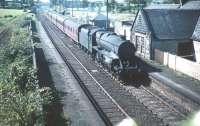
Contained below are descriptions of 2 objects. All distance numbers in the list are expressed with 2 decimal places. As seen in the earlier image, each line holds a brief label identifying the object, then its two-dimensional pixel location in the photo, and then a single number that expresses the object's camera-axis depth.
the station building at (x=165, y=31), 33.16
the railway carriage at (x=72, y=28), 42.28
